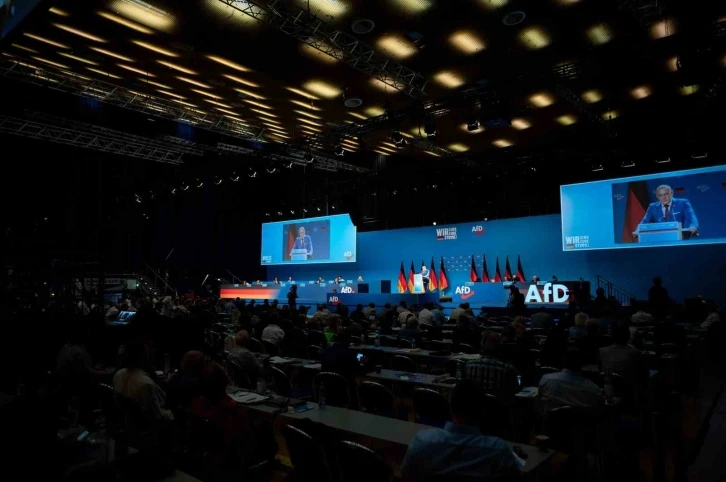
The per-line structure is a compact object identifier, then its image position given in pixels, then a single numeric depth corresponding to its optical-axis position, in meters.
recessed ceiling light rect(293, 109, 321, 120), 12.92
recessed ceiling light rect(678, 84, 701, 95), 11.27
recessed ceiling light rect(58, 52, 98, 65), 10.20
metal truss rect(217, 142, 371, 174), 15.36
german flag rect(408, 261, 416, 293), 20.18
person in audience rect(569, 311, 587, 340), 7.43
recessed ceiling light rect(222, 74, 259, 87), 10.52
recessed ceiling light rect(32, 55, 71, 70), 10.63
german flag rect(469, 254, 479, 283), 18.45
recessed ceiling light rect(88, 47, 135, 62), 9.70
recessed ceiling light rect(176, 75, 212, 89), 10.92
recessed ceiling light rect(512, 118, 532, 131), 13.48
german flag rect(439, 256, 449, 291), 19.25
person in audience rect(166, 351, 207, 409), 3.96
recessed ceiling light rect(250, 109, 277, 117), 13.18
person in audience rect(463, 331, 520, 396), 4.27
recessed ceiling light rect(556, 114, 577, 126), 13.10
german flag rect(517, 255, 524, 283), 17.56
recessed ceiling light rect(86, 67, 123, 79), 11.13
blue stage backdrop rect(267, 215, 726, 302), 14.52
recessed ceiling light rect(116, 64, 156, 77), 10.60
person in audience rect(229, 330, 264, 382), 5.57
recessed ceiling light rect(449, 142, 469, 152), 16.12
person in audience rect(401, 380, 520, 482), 2.14
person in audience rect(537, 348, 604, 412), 3.65
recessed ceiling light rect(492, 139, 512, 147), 15.53
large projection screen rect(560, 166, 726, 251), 12.84
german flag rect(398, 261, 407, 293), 20.47
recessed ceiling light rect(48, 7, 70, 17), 7.87
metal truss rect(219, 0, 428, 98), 7.64
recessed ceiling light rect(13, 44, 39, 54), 9.79
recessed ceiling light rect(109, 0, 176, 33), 7.69
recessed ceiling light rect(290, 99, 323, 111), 12.03
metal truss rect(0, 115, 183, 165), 14.96
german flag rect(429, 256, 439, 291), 19.43
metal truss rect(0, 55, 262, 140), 11.38
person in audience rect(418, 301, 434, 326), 10.45
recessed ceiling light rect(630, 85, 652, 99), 11.25
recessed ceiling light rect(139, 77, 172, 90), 11.38
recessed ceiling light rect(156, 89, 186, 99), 12.08
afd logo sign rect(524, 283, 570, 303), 14.18
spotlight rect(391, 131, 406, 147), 11.64
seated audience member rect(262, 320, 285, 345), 8.22
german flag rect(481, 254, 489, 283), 18.31
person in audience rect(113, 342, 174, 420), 3.83
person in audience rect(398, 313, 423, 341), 8.56
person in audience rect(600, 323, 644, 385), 4.91
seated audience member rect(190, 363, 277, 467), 3.08
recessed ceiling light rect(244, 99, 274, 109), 12.30
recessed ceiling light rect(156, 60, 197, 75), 10.05
